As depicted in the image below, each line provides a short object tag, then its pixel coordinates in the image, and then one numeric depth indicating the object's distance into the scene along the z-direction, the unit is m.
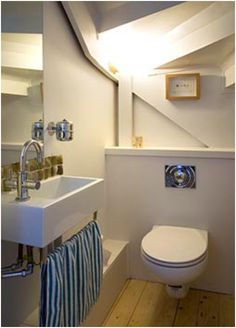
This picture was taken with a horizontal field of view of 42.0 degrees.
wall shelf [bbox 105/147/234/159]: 2.27
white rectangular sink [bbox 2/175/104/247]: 1.13
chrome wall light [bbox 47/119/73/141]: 1.69
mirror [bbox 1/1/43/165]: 1.36
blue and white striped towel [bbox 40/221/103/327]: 1.25
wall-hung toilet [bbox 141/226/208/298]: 1.76
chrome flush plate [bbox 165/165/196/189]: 2.35
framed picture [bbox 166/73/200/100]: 2.59
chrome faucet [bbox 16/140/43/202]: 1.30
